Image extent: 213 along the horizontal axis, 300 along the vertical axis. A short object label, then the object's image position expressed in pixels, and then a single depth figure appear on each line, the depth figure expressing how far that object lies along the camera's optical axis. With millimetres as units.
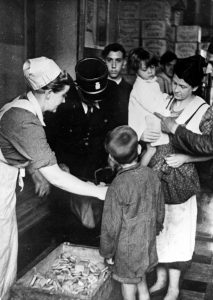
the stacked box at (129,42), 6176
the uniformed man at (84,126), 3143
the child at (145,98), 2977
